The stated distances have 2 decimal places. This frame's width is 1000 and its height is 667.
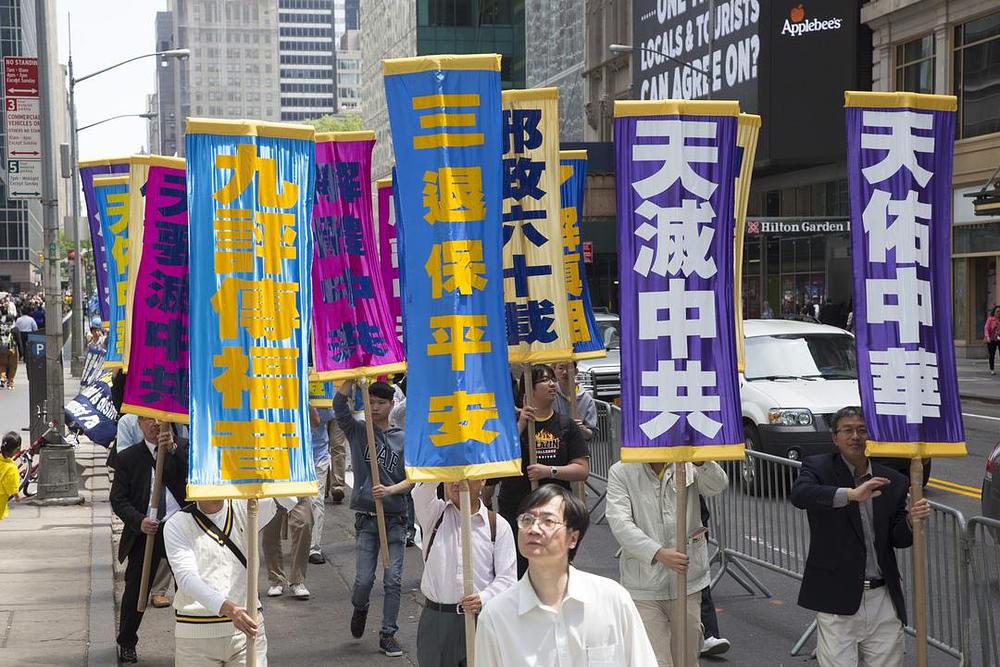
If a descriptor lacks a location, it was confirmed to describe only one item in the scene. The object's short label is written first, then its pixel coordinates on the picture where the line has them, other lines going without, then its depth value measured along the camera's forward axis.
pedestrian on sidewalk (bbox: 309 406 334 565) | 11.21
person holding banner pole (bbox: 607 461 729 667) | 6.68
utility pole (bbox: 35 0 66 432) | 15.73
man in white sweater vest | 6.25
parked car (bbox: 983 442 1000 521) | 9.58
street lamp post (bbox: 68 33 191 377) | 36.41
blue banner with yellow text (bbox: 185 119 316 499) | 6.25
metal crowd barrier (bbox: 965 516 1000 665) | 7.40
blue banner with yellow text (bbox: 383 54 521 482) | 6.02
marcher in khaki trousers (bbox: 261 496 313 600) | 10.36
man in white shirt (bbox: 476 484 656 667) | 3.95
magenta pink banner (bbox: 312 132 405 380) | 9.01
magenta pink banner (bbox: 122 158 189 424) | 7.97
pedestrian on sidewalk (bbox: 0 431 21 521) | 13.91
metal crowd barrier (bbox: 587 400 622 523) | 14.40
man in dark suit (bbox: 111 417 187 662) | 8.44
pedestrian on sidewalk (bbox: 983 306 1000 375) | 30.88
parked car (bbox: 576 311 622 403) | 21.62
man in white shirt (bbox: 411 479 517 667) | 6.33
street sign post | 15.85
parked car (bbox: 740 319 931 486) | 14.09
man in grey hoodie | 9.06
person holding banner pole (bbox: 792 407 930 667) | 6.41
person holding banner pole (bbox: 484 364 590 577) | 8.71
